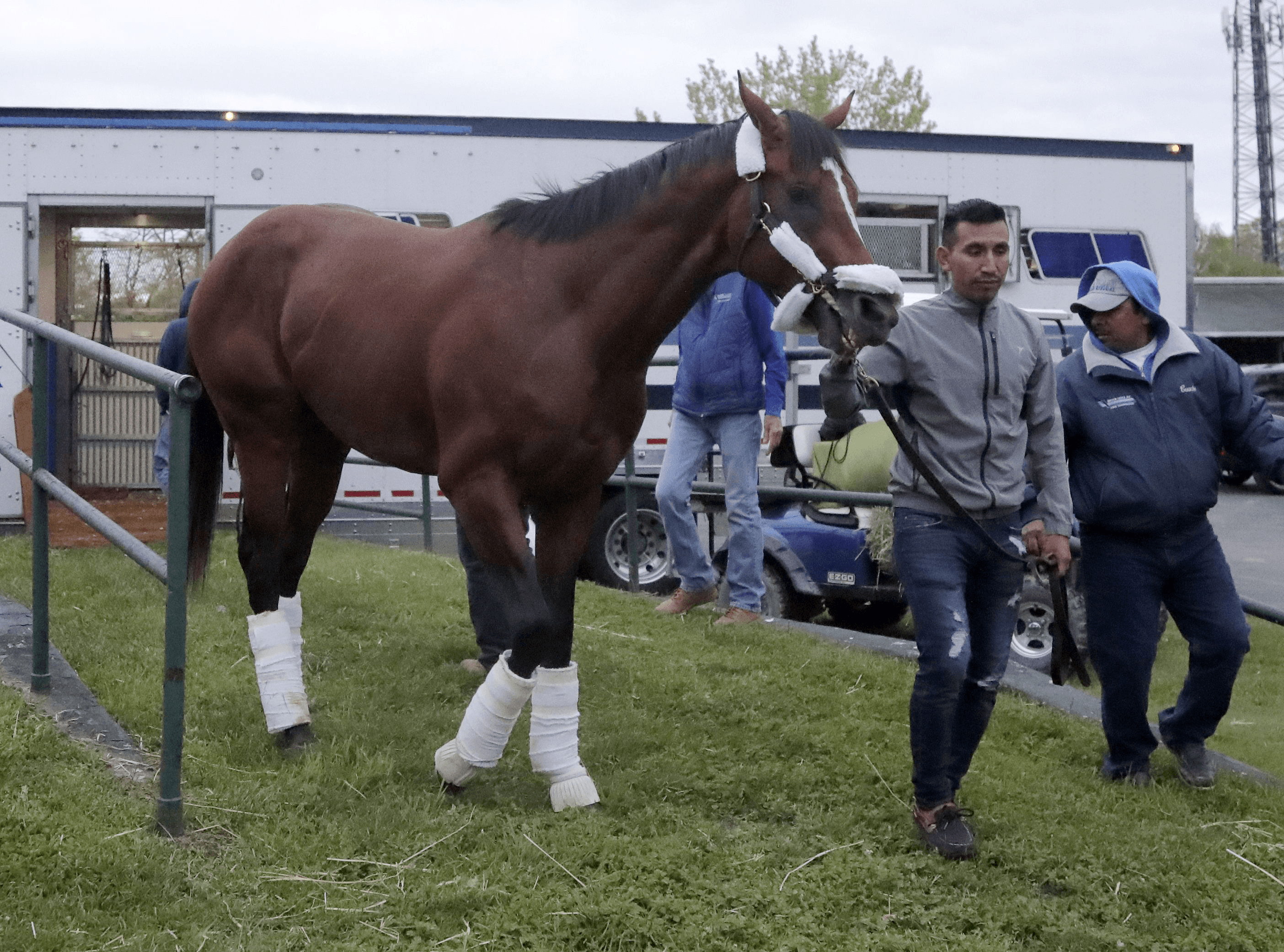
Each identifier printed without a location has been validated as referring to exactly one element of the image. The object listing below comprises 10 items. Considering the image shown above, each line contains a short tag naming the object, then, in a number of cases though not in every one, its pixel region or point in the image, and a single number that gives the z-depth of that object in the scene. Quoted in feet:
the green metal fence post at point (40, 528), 12.89
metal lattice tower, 139.33
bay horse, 10.11
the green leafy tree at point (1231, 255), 118.32
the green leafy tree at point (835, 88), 107.86
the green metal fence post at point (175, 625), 9.73
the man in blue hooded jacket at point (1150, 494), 12.72
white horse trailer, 28.37
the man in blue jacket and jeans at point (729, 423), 18.88
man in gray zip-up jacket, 10.86
